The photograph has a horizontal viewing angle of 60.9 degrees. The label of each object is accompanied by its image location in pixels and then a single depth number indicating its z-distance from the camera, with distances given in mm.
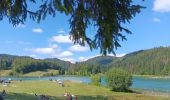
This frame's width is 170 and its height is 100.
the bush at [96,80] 41857
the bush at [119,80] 35651
